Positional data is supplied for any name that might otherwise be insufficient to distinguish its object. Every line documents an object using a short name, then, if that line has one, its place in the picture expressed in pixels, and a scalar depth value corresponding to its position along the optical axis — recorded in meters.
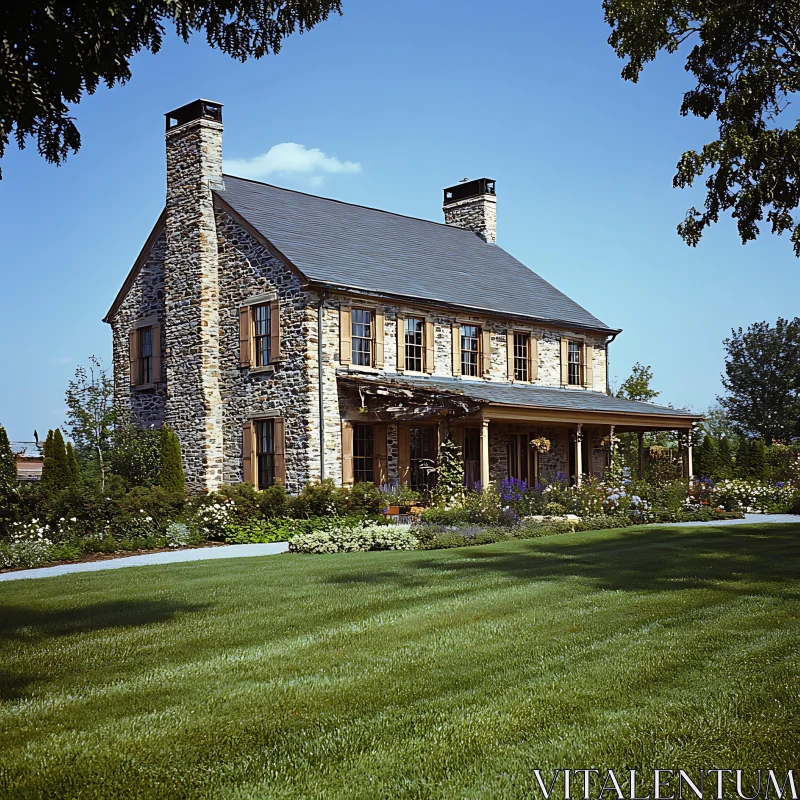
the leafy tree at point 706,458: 30.50
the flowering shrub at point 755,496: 21.97
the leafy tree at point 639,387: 39.69
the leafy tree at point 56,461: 20.03
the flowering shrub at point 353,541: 14.62
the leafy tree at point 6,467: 15.84
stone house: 20.91
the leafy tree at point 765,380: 46.09
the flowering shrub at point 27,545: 13.70
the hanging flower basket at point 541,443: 22.72
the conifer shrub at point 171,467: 20.61
